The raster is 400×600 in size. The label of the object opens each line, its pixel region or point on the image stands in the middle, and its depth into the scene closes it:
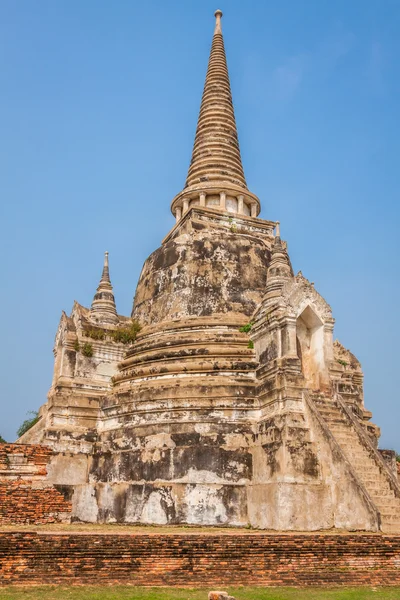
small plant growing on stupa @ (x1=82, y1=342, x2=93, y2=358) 20.11
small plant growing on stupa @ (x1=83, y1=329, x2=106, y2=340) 20.41
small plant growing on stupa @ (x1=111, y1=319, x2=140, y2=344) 20.59
